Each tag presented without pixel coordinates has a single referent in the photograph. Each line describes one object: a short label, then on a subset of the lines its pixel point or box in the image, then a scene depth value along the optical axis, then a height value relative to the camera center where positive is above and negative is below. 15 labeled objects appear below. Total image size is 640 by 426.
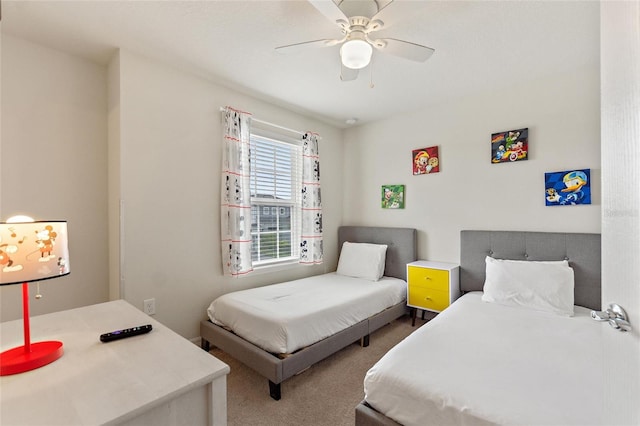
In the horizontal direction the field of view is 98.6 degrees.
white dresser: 0.73 -0.52
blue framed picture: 2.36 +0.19
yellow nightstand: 2.79 -0.79
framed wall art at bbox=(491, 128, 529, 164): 2.65 +0.63
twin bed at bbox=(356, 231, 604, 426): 1.10 -0.77
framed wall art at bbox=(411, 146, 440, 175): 3.22 +0.60
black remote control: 1.11 -0.50
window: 3.11 +0.17
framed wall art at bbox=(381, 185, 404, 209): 3.51 +0.18
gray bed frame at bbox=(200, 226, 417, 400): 1.85 -1.02
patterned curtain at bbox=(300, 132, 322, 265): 3.47 +0.05
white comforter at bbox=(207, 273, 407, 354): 1.95 -0.81
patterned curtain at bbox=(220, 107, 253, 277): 2.71 +0.09
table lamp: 0.88 -0.16
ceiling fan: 1.66 +1.08
